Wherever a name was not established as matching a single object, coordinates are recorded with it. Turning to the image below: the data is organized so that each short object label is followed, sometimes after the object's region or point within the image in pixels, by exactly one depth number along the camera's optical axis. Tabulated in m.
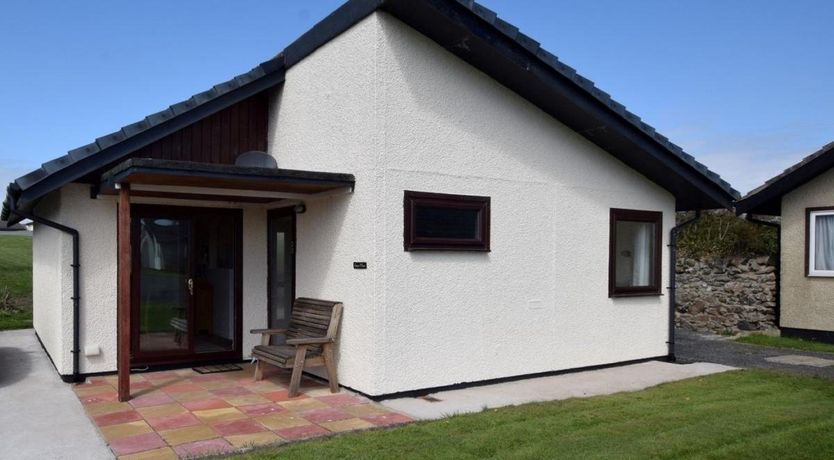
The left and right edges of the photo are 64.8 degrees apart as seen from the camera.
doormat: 8.87
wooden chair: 7.34
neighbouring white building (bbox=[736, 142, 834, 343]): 12.34
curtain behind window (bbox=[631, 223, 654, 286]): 10.16
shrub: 13.76
